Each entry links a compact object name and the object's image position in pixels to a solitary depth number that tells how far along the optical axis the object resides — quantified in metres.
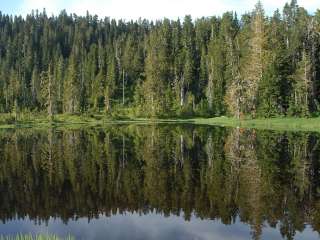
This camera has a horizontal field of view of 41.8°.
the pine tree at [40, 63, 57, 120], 97.61
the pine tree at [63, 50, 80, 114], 114.12
